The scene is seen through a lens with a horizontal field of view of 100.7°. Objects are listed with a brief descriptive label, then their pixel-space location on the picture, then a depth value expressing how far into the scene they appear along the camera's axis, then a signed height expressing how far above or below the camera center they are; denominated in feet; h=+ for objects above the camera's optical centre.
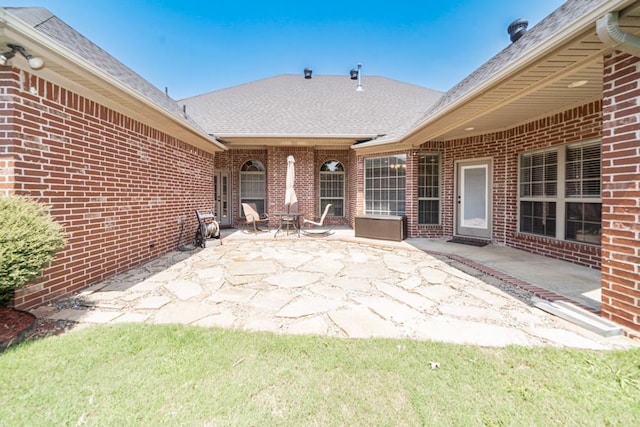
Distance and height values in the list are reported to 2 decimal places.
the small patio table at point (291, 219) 25.81 -1.73
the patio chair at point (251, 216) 26.71 -1.35
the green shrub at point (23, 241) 7.51 -1.14
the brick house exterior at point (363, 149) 8.12 +3.22
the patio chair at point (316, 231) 26.63 -3.10
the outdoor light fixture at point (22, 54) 8.60 +4.82
